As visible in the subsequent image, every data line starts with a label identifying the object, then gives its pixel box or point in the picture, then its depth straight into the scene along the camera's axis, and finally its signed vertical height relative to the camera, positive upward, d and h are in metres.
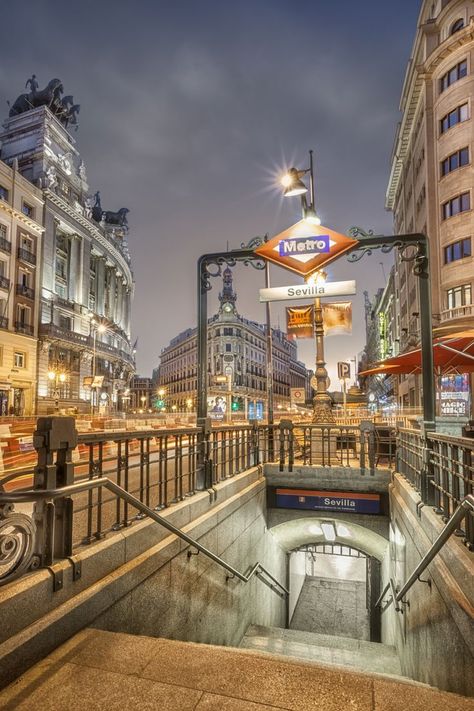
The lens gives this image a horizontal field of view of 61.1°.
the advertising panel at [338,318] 11.87 +2.27
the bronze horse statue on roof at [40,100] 55.12 +40.77
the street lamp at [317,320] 9.12 +2.27
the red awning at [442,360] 9.09 +0.89
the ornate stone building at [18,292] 36.31 +10.03
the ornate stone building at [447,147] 25.72 +16.90
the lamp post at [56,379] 40.22 +1.81
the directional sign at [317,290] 7.93 +2.08
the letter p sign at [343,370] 18.91 +1.18
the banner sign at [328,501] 9.84 -2.63
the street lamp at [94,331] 51.28 +8.80
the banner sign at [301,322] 12.55 +2.27
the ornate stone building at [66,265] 43.62 +17.34
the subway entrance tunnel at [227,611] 2.66 -1.95
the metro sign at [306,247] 7.95 +2.95
